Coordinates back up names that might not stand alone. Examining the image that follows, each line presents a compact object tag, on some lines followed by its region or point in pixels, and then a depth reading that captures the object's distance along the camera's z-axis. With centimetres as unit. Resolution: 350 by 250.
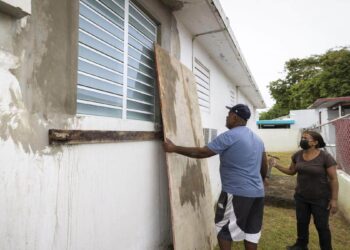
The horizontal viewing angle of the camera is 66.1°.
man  296
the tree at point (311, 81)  2428
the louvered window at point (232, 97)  913
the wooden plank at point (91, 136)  177
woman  349
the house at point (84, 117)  152
